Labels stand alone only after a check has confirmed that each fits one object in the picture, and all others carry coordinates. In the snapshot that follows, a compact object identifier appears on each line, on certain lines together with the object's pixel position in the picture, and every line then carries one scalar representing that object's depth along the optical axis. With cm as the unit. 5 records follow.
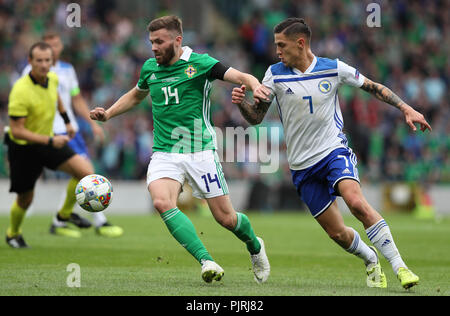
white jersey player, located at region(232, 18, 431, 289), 1510
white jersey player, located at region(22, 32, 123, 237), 2525
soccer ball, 1716
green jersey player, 1542
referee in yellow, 2170
